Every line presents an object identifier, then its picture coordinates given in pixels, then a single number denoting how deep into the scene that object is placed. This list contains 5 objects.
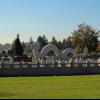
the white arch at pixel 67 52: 96.16
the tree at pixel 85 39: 136.12
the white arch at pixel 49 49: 91.78
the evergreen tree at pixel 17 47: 110.94
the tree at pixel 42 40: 182.25
